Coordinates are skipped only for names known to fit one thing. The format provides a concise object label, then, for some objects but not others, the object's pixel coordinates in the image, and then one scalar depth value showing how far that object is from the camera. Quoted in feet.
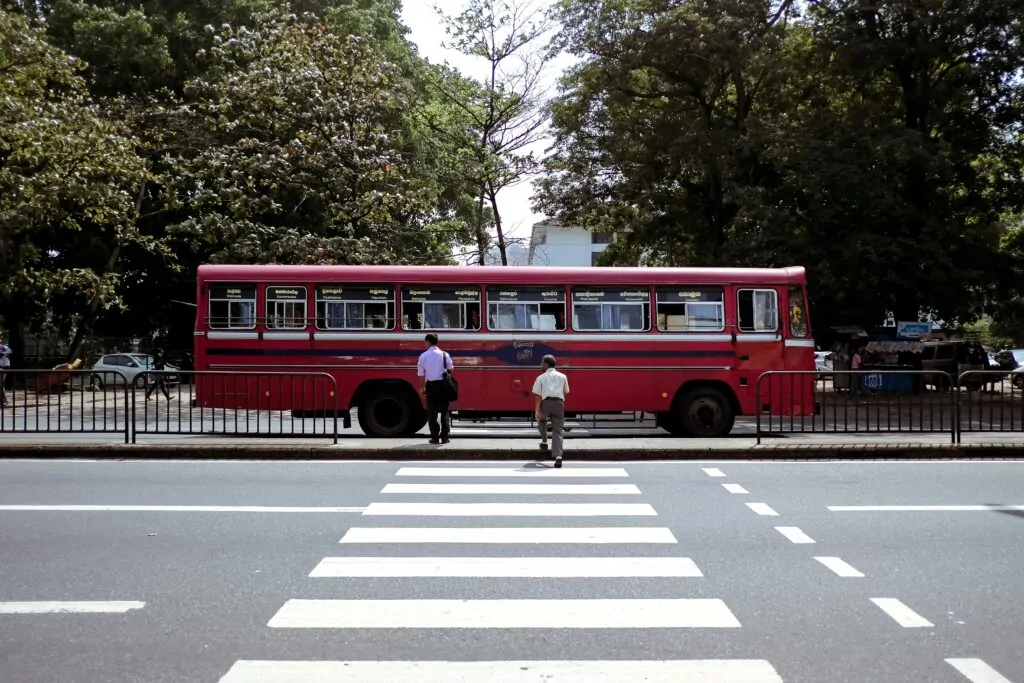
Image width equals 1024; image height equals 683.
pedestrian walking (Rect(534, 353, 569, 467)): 44.14
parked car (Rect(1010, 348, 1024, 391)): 50.45
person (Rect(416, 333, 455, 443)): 49.65
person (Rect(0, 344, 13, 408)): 88.10
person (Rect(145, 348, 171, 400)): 50.34
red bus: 58.75
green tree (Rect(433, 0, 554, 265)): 107.65
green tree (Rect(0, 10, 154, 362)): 82.23
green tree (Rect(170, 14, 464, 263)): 87.45
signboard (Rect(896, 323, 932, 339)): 107.24
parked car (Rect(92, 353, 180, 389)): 129.70
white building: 278.05
